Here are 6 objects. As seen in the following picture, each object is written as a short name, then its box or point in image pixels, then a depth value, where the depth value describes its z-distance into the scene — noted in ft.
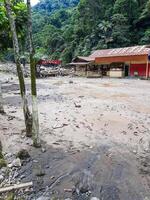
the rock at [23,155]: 13.53
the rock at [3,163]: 12.73
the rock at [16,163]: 12.84
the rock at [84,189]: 10.78
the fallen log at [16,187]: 10.74
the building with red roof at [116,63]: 66.14
